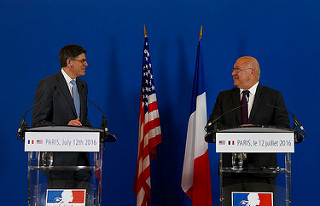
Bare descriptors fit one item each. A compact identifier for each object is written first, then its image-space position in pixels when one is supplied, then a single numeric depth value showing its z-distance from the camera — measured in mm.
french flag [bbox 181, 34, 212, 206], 4703
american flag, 4773
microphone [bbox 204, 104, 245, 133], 3050
